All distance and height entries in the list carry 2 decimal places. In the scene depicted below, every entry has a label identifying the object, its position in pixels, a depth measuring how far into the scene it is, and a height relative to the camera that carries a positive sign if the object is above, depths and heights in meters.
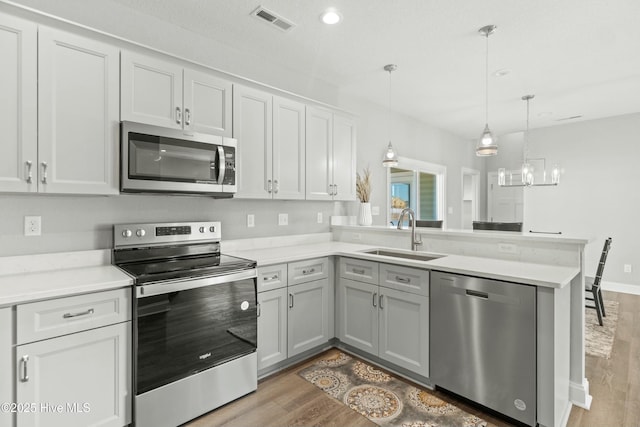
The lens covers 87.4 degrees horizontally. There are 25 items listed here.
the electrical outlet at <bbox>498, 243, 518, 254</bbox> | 2.46 -0.26
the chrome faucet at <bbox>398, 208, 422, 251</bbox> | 2.97 -0.20
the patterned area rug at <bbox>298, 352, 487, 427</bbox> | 2.03 -1.25
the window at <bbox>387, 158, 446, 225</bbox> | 5.18 +0.40
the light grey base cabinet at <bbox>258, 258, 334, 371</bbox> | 2.46 -0.77
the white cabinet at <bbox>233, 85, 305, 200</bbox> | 2.71 +0.59
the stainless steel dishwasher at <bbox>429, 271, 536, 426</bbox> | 1.87 -0.78
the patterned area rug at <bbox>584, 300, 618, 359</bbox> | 3.02 -1.22
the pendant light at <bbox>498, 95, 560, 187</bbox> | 4.40 +0.53
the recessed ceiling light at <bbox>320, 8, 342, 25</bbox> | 2.45 +1.47
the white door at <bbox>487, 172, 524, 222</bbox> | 6.89 +0.23
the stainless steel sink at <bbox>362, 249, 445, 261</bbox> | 2.87 -0.38
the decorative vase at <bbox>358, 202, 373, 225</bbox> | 3.91 -0.02
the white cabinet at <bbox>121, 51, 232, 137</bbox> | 2.11 +0.80
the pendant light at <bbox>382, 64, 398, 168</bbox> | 3.50 +0.60
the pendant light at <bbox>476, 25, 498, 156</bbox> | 2.98 +0.61
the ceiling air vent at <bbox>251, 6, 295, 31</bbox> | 2.46 +1.48
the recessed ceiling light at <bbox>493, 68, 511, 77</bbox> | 3.50 +1.50
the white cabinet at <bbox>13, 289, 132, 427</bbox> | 1.53 -0.73
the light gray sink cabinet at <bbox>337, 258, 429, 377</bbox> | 2.37 -0.82
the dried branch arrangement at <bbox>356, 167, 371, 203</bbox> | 4.06 +0.29
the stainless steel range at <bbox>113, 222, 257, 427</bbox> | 1.84 -0.67
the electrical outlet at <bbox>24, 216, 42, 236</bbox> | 1.99 -0.08
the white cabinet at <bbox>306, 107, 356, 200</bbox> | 3.25 +0.58
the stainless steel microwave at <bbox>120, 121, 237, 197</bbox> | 2.06 +0.34
